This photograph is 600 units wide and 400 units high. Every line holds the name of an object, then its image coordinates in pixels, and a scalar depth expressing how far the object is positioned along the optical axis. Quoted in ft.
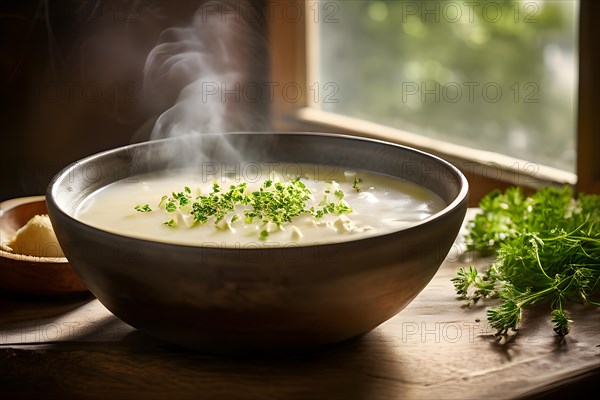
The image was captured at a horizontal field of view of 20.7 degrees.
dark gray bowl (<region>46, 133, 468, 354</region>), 2.19
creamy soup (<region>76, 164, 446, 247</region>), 2.37
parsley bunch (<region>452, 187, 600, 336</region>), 2.50
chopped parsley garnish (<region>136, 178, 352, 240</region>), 2.42
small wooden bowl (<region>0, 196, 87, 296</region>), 2.51
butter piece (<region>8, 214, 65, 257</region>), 2.61
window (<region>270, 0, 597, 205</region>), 3.66
